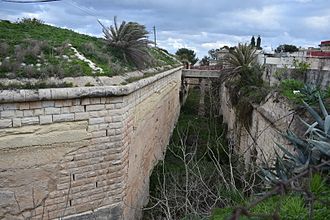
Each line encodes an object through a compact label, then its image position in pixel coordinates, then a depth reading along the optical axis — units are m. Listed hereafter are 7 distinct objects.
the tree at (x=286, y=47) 38.06
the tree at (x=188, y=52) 49.99
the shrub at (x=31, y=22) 10.98
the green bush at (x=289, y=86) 7.87
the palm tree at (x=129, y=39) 8.68
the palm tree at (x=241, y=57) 12.87
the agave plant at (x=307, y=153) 4.12
